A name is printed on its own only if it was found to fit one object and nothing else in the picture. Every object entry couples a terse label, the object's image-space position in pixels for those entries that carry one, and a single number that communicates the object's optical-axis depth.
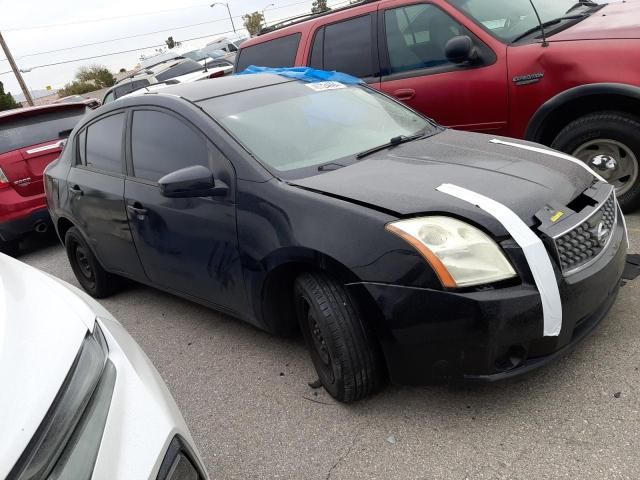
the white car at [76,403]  1.28
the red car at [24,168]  6.23
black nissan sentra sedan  2.22
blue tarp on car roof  3.87
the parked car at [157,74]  11.66
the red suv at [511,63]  3.83
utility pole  31.80
